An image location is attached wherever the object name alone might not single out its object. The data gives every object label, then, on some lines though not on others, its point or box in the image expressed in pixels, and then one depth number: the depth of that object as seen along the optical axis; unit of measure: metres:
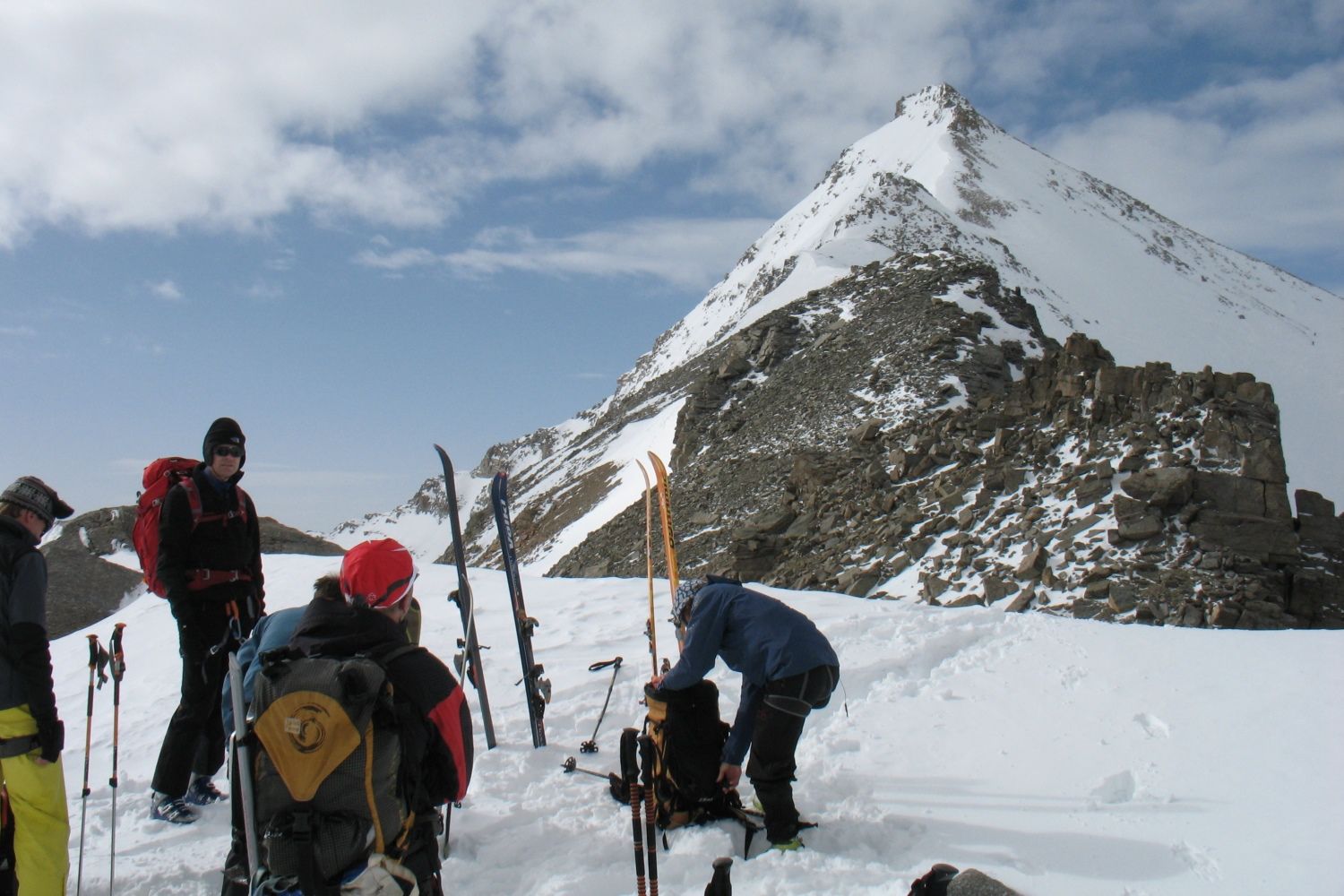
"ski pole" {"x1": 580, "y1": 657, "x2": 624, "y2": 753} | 5.97
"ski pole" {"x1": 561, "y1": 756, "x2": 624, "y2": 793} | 5.16
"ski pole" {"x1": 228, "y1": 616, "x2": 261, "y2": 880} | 2.80
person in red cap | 2.87
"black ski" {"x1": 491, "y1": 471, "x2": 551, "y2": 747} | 6.09
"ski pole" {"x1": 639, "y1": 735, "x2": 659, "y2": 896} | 3.45
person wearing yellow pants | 3.73
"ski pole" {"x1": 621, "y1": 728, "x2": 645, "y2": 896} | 3.51
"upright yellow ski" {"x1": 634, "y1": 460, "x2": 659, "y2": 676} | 6.26
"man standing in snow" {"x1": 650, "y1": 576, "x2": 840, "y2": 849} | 4.50
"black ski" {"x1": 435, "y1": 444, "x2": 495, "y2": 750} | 5.98
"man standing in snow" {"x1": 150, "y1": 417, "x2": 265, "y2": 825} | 4.88
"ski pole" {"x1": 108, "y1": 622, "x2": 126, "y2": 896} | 4.86
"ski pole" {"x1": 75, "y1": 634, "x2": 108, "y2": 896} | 5.01
